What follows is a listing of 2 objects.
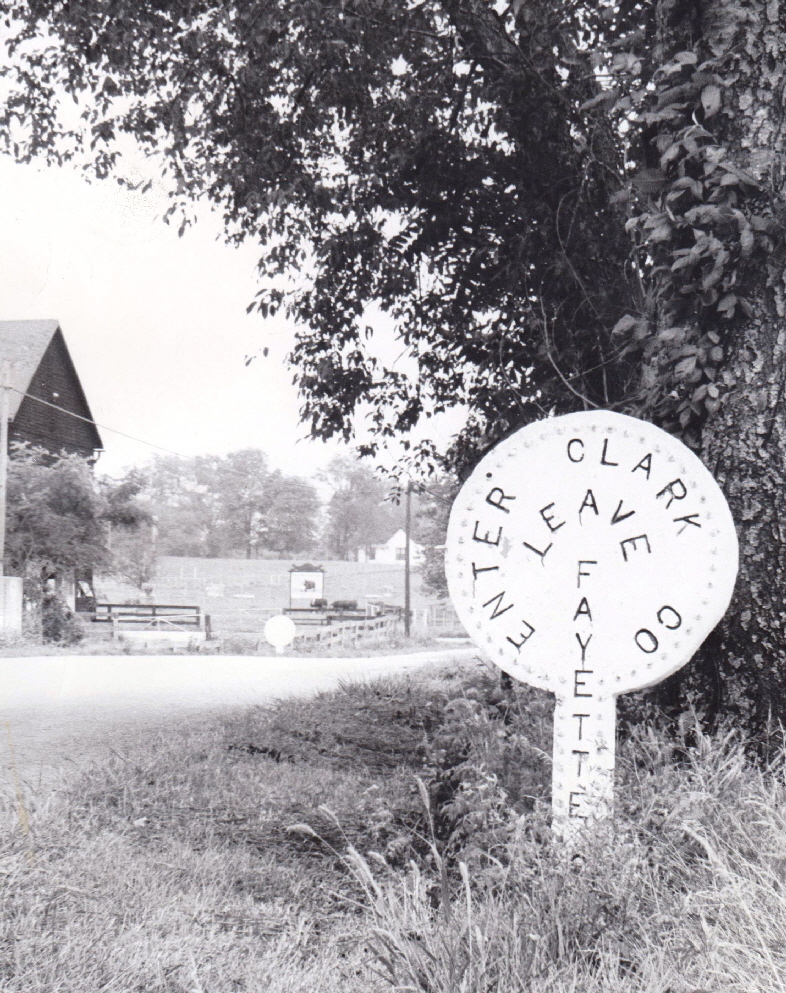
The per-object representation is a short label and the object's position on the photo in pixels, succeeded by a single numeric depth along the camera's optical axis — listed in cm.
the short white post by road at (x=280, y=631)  1712
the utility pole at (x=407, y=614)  2112
